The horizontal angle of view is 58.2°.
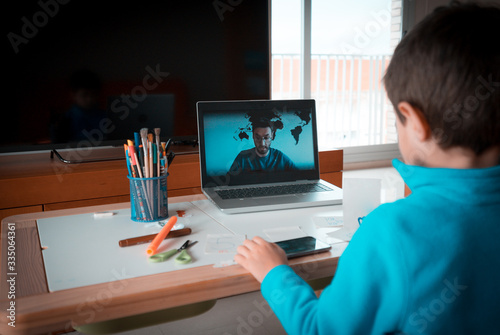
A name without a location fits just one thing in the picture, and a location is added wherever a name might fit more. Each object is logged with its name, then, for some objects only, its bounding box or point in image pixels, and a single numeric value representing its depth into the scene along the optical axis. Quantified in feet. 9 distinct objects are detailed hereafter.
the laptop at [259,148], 4.58
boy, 1.97
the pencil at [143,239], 3.09
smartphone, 2.89
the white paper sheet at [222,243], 2.99
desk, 2.27
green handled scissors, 2.81
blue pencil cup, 3.67
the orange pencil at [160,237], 2.93
